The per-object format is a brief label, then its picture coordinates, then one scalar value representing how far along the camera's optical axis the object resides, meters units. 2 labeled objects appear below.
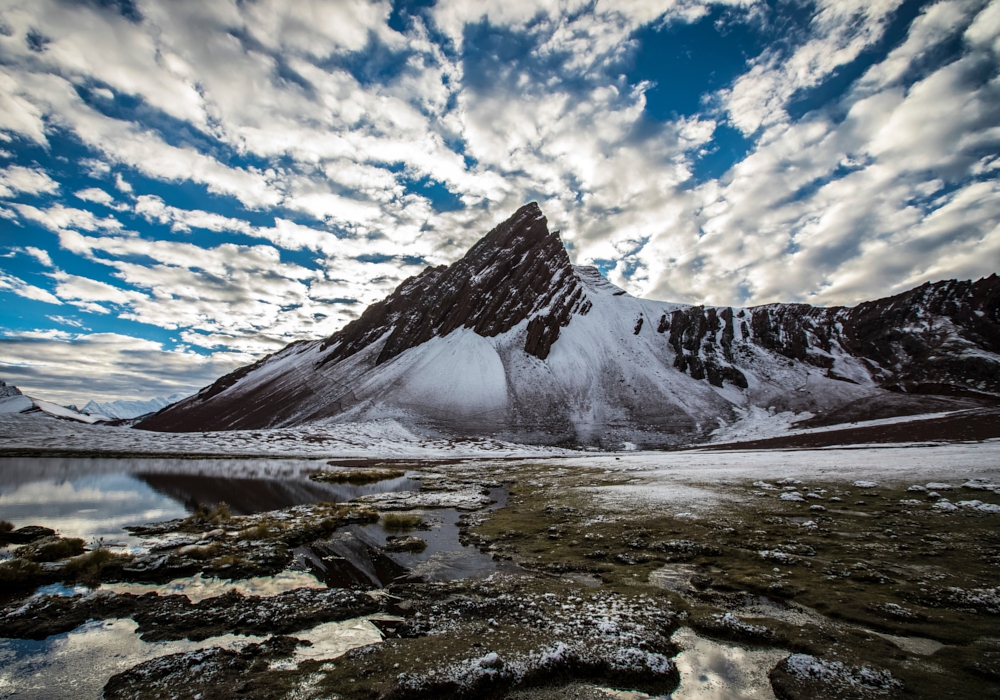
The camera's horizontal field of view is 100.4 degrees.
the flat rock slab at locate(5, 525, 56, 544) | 15.91
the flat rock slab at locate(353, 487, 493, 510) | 24.95
